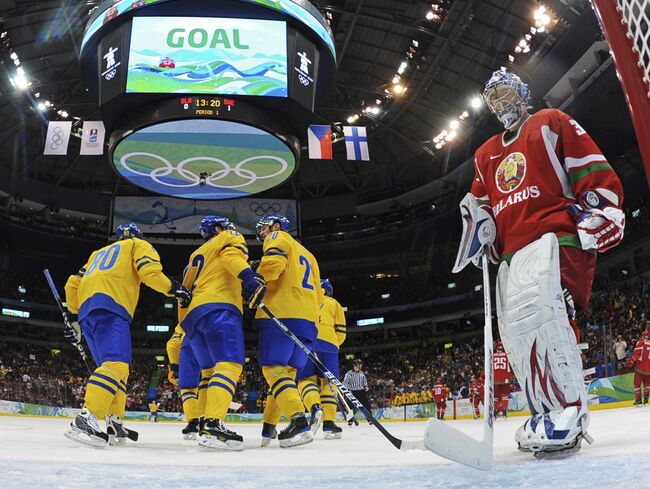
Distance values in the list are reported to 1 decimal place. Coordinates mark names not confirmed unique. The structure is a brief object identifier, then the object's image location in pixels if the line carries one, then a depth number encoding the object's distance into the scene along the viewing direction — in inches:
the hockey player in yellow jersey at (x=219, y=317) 146.1
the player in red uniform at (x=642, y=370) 343.9
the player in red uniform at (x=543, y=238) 92.3
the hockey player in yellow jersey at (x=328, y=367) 216.4
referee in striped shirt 435.7
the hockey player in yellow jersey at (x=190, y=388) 183.3
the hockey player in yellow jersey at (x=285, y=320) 160.9
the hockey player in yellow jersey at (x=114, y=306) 157.2
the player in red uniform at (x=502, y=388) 370.3
